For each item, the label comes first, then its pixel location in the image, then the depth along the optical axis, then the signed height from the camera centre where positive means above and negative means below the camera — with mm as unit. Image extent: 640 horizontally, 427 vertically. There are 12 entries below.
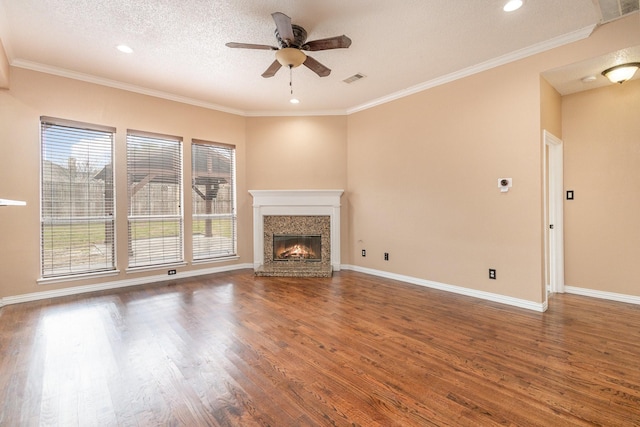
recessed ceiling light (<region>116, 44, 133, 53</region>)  3236 +1912
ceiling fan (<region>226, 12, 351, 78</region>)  2528 +1591
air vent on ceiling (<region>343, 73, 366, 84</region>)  4016 +1929
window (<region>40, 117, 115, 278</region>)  3814 +236
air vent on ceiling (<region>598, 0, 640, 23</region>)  2488 +1807
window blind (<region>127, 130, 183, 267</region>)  4449 +257
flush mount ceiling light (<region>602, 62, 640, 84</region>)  3059 +1495
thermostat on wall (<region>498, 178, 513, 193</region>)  3502 +326
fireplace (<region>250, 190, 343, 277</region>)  5367 -297
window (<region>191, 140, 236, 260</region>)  5086 +259
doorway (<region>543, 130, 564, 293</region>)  3955 -87
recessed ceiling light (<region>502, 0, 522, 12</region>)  2535 +1847
